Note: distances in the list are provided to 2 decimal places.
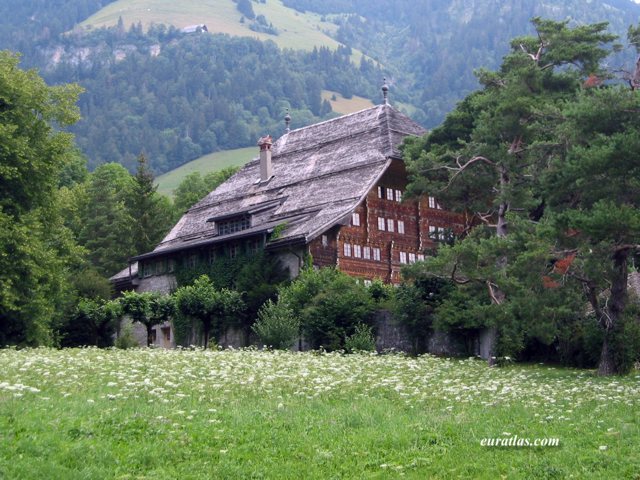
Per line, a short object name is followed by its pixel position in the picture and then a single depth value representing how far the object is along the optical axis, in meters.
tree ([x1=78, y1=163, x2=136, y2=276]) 90.31
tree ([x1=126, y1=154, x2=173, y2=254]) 91.31
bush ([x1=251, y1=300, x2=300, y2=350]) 50.59
